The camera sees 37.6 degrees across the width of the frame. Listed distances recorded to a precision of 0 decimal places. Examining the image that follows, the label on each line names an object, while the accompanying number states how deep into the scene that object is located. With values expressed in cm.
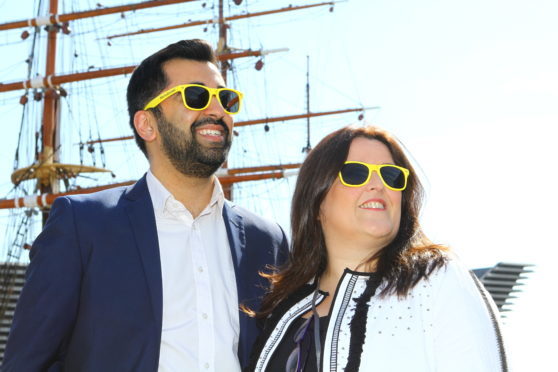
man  383
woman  300
